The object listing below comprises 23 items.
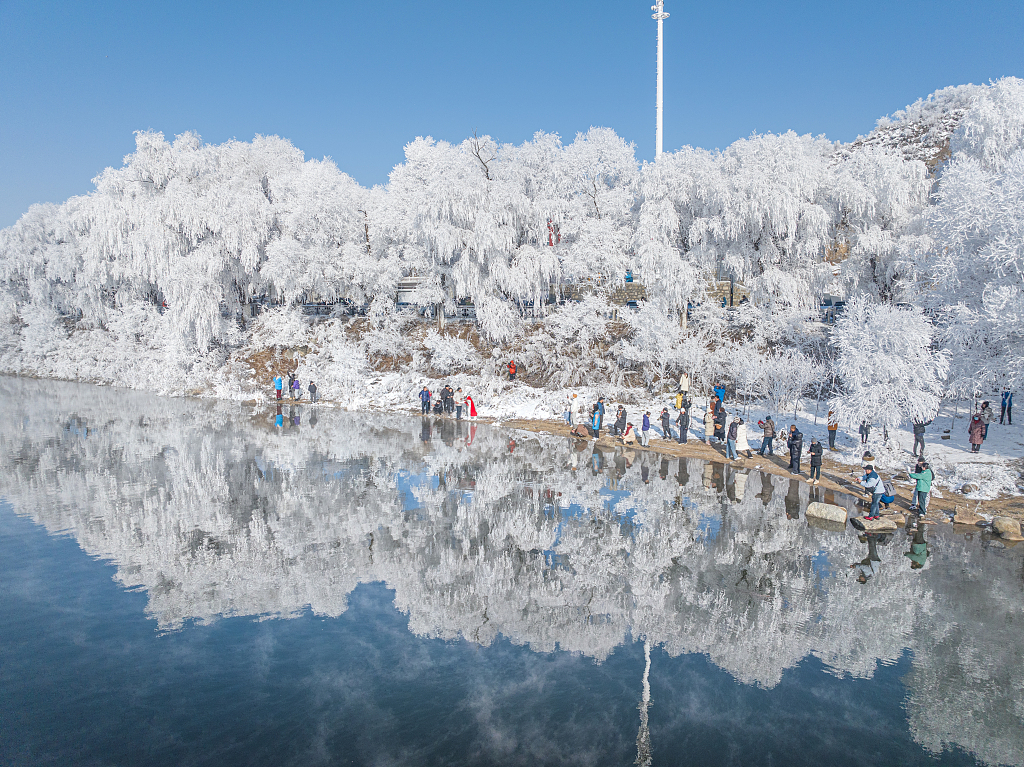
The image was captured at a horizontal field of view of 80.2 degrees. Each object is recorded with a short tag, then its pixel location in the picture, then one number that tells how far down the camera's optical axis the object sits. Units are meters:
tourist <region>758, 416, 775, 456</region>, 21.16
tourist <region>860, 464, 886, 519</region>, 15.29
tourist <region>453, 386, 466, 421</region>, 30.56
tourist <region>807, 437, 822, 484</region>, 18.33
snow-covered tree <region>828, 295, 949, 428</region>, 18.75
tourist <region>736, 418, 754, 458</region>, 21.17
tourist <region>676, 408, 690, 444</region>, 23.78
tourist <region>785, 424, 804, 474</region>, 19.31
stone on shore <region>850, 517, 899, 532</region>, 14.49
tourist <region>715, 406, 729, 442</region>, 23.19
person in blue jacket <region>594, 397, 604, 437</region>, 25.05
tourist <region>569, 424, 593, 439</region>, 25.85
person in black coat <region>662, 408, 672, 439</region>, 24.34
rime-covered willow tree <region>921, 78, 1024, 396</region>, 18.44
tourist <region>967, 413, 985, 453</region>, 19.39
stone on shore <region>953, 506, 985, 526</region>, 15.00
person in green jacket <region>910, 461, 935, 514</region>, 15.16
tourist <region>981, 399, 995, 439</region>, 20.42
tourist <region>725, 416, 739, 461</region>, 21.19
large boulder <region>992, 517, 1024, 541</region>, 14.05
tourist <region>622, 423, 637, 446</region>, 24.17
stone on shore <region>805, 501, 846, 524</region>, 15.17
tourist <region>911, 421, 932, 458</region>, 19.14
